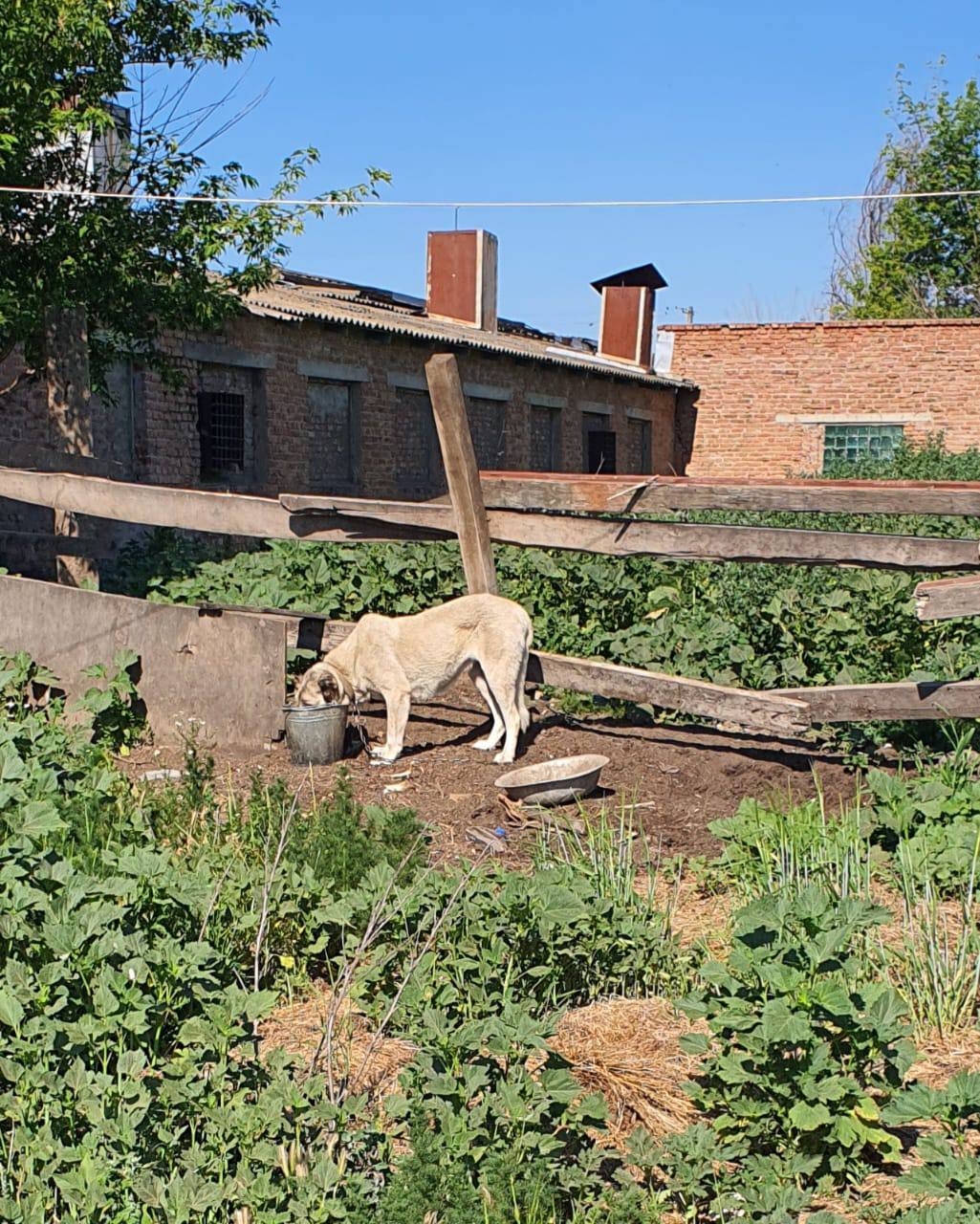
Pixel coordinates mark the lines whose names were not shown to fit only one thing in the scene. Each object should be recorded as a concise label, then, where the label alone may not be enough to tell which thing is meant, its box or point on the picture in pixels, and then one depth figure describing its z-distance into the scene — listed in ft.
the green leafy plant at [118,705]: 27.37
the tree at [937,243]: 133.80
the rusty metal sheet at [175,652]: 26.66
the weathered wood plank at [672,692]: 23.08
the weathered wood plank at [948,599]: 19.81
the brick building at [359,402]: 52.39
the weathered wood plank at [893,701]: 21.50
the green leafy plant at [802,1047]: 10.24
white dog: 25.52
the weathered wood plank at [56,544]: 33.53
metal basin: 22.33
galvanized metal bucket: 25.61
